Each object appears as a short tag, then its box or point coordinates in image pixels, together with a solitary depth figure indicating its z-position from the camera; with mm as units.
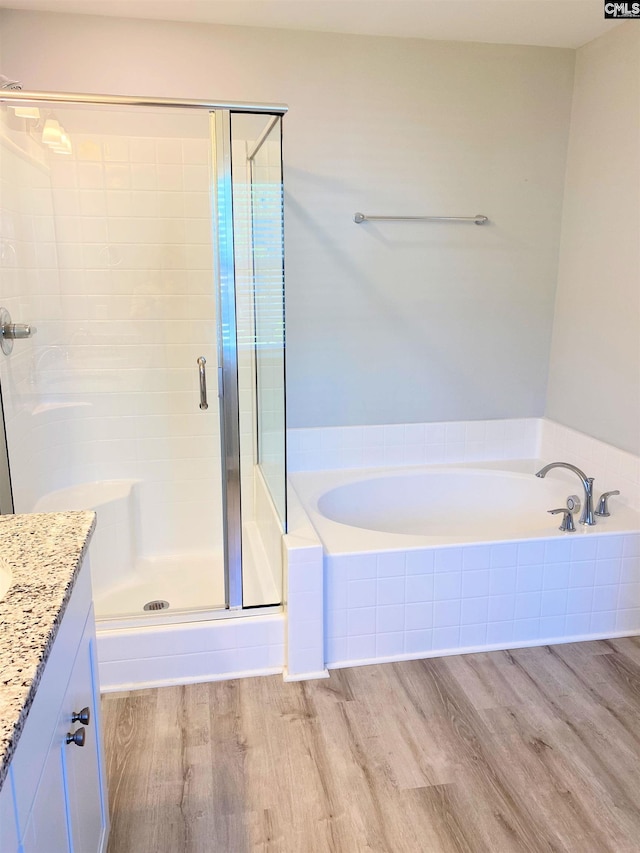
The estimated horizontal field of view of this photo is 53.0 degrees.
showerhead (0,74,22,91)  2136
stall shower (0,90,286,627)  2258
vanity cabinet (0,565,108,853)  857
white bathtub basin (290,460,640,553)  3135
